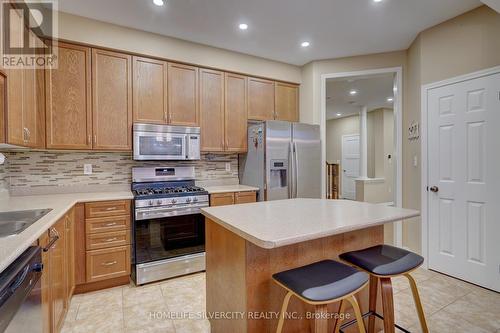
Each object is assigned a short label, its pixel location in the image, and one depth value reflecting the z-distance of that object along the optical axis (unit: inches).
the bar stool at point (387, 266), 55.2
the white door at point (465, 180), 96.0
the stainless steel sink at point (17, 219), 57.1
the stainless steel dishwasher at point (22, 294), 36.0
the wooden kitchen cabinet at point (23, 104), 66.9
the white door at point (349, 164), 314.2
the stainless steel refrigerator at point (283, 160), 130.6
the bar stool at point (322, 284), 43.9
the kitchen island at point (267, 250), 51.9
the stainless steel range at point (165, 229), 103.8
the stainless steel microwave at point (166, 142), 114.4
